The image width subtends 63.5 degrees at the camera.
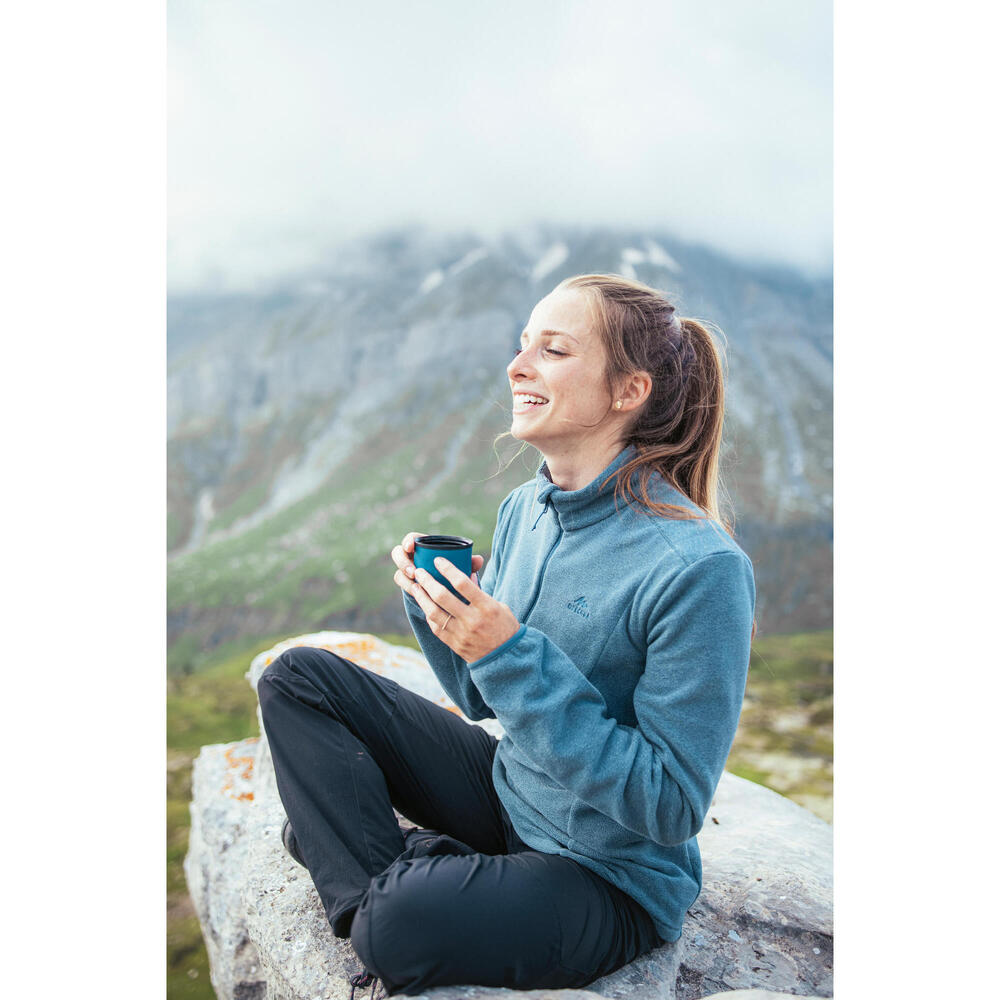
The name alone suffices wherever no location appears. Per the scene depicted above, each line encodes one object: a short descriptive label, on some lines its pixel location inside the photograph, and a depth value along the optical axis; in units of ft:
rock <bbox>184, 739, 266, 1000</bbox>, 6.79
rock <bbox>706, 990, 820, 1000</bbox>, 4.38
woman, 4.01
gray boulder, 4.77
